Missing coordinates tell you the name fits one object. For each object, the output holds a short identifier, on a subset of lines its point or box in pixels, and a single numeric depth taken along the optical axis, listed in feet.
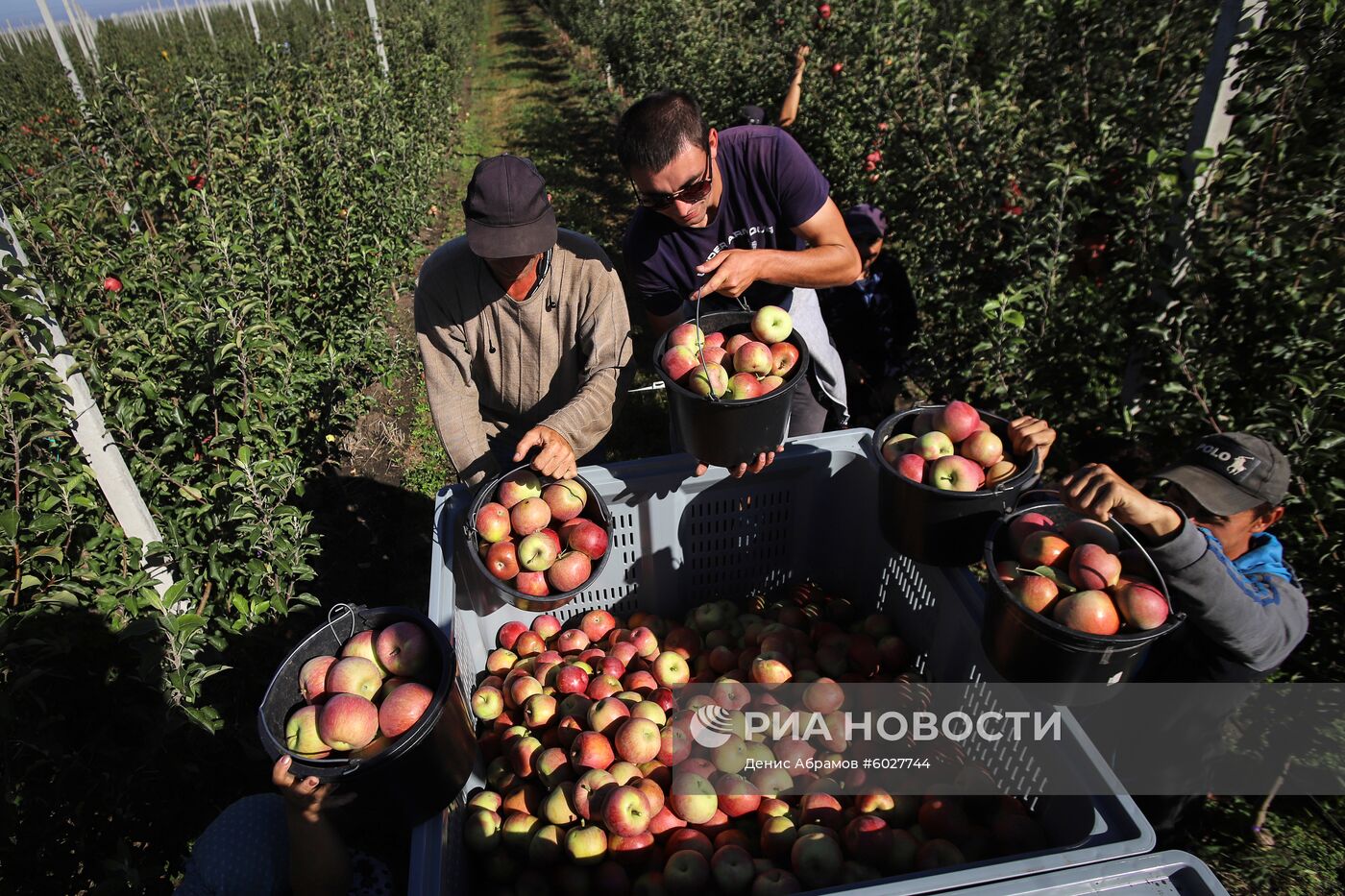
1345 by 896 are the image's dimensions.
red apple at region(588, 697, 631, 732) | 6.64
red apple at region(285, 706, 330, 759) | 4.83
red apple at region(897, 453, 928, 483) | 6.05
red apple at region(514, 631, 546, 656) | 7.79
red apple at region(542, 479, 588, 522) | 6.57
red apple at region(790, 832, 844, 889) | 5.41
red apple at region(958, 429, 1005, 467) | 6.06
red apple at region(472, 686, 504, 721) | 7.19
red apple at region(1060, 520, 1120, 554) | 5.30
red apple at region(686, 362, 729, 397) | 6.47
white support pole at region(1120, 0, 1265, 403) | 7.98
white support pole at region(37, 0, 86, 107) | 20.29
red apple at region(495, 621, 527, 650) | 7.89
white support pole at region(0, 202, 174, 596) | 7.18
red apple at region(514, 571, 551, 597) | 6.28
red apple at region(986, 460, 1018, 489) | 6.07
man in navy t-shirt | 7.15
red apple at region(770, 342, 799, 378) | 6.84
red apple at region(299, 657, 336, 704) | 5.21
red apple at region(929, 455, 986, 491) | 5.85
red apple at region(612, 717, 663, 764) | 6.37
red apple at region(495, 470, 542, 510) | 6.59
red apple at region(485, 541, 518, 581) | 6.31
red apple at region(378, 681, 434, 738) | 4.87
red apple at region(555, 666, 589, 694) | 7.18
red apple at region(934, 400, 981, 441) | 6.29
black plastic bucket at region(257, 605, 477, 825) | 4.50
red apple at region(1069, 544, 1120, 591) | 5.01
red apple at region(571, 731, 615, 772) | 6.24
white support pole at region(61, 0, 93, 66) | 25.02
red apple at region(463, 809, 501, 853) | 5.97
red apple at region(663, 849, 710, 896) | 5.38
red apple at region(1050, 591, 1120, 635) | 4.74
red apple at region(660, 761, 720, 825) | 6.04
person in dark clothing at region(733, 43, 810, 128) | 20.11
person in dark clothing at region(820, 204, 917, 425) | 12.10
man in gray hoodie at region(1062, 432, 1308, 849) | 5.32
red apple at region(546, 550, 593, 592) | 6.26
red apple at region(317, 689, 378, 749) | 4.79
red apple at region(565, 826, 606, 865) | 5.81
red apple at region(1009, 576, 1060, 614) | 4.97
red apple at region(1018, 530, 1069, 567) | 5.23
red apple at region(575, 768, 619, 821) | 5.94
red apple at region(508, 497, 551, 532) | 6.44
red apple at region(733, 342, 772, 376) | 6.73
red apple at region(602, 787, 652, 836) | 5.73
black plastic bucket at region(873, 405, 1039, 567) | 5.77
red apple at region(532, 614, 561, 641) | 8.01
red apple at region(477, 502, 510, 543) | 6.37
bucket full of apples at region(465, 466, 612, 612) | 6.28
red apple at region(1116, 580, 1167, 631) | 4.70
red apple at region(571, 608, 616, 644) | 7.95
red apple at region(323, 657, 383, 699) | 5.12
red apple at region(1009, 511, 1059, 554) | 5.47
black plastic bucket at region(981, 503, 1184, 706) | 4.59
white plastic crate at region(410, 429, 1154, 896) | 6.47
